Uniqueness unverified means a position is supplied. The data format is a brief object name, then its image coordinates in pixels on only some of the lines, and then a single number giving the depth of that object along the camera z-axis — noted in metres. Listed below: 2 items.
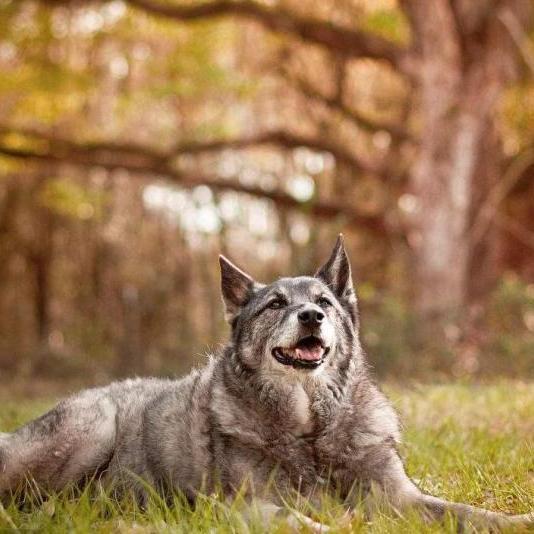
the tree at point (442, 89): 14.80
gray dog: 5.00
